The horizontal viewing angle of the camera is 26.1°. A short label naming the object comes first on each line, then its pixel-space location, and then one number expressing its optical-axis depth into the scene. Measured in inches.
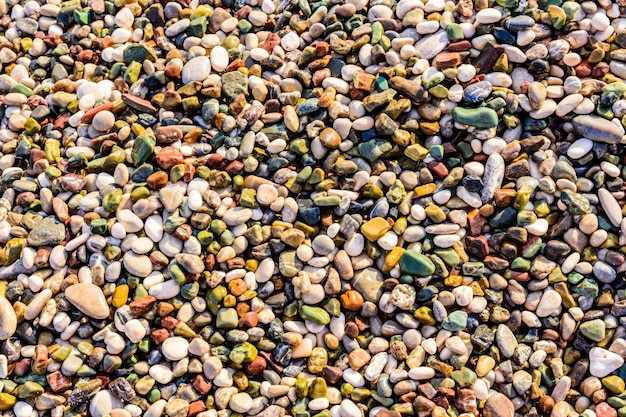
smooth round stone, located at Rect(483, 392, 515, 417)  37.7
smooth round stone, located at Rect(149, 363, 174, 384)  38.2
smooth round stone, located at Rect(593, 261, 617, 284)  38.6
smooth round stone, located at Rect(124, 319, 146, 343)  38.3
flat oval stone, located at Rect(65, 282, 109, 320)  38.4
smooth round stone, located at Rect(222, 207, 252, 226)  39.4
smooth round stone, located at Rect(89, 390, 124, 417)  37.8
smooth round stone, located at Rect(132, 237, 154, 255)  39.0
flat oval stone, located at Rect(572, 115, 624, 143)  39.5
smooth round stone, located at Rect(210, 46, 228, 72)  41.9
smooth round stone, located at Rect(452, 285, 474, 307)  38.5
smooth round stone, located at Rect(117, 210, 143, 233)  39.3
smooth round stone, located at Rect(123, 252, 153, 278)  38.9
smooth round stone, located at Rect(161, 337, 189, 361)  38.2
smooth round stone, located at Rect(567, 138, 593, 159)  39.6
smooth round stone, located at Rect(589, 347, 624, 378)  38.1
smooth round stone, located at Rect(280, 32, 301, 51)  42.4
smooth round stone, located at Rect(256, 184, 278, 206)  39.7
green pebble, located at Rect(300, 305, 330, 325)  38.7
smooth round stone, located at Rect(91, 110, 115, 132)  41.0
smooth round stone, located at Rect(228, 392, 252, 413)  37.9
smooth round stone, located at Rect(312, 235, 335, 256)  39.2
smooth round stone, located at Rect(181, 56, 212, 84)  41.7
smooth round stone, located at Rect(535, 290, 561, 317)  38.6
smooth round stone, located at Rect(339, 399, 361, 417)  37.7
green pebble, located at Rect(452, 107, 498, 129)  39.7
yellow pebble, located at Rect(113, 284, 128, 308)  38.7
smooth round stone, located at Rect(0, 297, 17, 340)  38.2
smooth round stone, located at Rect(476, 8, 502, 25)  41.1
